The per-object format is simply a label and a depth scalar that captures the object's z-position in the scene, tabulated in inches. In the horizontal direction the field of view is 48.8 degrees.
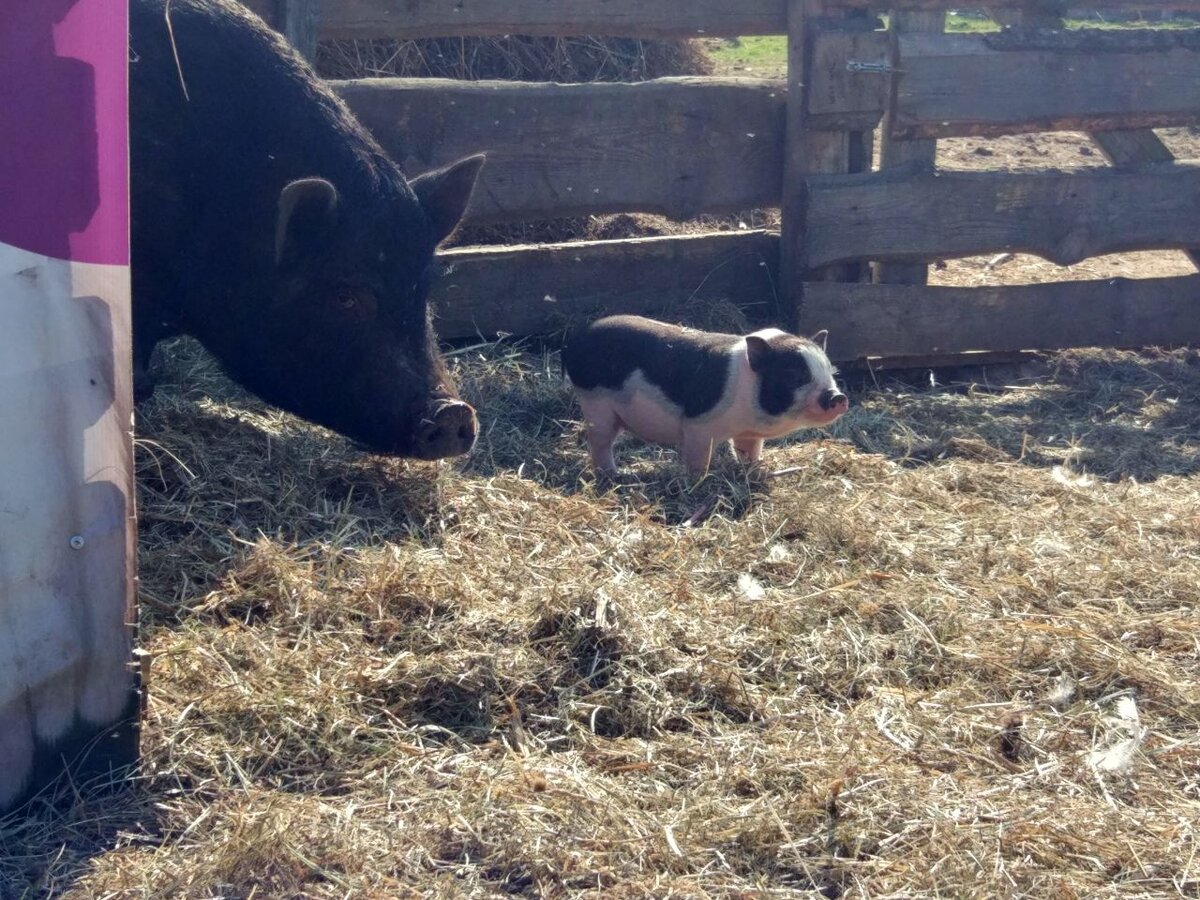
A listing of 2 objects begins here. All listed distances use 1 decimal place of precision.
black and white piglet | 196.4
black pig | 176.6
